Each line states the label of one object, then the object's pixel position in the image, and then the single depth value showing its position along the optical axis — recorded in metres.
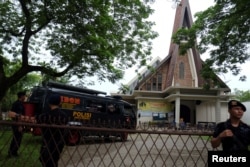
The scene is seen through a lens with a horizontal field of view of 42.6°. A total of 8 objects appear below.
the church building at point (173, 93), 36.78
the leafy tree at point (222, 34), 12.95
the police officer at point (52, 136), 4.98
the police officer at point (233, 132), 3.78
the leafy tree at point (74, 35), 10.70
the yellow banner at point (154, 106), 36.97
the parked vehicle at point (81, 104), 13.33
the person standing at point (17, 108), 7.98
